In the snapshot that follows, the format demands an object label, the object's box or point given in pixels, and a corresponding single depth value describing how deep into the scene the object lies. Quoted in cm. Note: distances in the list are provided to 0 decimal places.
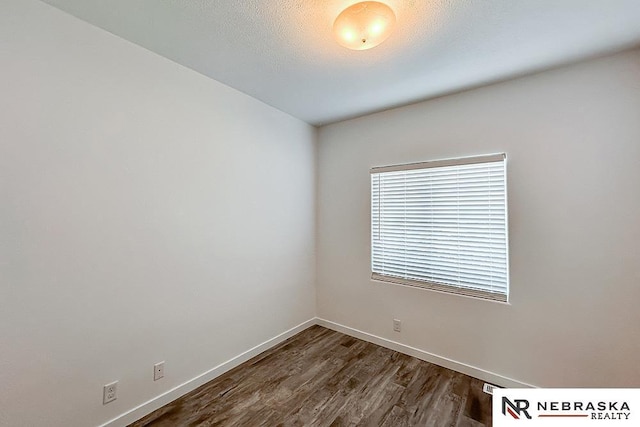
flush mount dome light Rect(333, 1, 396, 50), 133
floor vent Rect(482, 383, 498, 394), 211
